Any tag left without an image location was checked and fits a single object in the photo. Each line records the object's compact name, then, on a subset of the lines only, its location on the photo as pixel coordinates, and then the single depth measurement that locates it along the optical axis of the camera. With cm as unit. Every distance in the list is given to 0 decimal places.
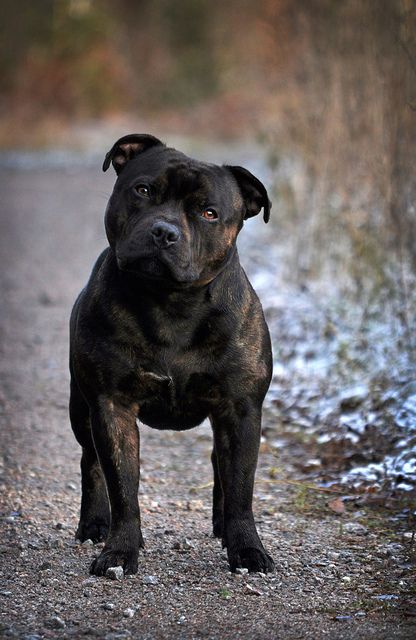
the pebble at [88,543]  843
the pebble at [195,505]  968
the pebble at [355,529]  901
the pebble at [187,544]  847
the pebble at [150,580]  755
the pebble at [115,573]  750
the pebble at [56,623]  664
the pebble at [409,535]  867
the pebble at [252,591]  739
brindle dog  763
